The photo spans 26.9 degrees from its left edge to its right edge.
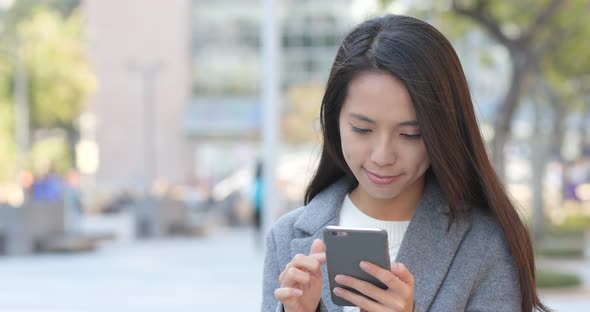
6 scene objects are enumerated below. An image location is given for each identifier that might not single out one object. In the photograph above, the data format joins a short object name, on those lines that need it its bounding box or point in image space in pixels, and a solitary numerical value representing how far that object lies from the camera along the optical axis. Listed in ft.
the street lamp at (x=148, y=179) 93.97
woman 8.62
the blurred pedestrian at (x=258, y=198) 73.97
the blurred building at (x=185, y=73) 190.39
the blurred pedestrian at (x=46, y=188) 76.38
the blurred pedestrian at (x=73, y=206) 89.36
